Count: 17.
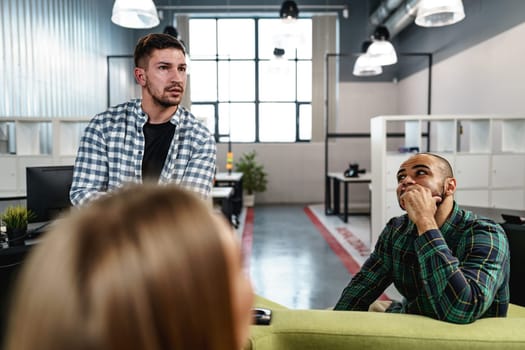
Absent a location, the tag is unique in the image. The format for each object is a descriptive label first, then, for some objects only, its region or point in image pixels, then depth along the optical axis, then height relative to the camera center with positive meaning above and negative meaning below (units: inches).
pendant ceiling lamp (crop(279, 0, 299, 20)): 229.7 +70.5
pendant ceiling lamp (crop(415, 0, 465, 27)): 158.2 +50.5
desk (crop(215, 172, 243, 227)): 318.0 -30.0
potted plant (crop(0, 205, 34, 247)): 93.7 -16.1
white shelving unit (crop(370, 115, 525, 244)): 197.0 -7.9
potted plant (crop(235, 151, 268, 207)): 422.3 -29.6
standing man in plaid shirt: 74.7 +1.6
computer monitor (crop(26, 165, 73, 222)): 99.6 -9.8
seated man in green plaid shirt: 56.2 -15.6
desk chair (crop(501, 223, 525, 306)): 75.8 -18.9
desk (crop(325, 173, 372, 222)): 312.4 -32.7
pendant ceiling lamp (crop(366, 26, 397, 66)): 246.2 +52.1
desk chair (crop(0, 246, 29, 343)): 70.7 -19.1
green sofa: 49.4 -21.0
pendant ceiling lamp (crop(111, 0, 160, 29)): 157.4 +48.7
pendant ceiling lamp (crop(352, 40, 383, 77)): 258.8 +52.6
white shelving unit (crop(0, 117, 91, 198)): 203.8 -0.2
